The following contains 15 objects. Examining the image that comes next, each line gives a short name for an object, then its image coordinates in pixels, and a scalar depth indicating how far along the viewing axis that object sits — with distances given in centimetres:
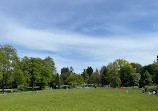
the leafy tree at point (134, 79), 7226
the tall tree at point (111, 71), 8212
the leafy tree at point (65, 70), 13638
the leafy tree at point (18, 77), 5256
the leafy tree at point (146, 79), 6669
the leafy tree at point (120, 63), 8491
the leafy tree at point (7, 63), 4945
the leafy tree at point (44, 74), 6631
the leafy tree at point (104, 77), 8688
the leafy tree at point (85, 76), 14218
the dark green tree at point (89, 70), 17045
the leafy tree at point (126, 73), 7543
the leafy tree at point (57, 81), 8044
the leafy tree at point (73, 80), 8438
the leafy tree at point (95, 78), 10358
